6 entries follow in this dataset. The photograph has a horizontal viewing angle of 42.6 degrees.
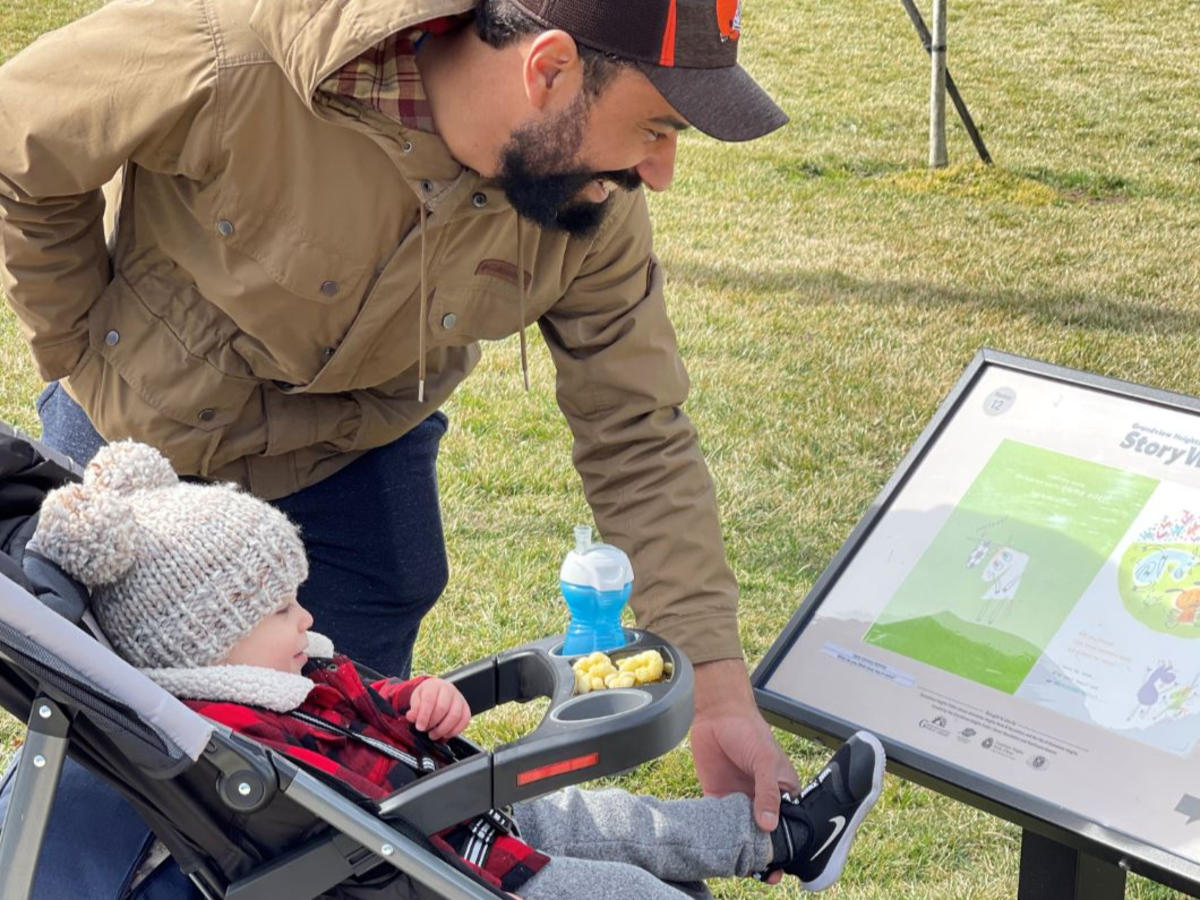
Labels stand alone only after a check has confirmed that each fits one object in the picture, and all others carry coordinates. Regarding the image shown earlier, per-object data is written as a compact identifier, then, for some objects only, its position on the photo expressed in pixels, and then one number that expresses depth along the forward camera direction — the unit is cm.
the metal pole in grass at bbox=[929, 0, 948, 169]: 879
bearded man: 242
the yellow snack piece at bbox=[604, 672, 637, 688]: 226
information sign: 238
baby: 215
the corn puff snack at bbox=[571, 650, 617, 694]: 229
